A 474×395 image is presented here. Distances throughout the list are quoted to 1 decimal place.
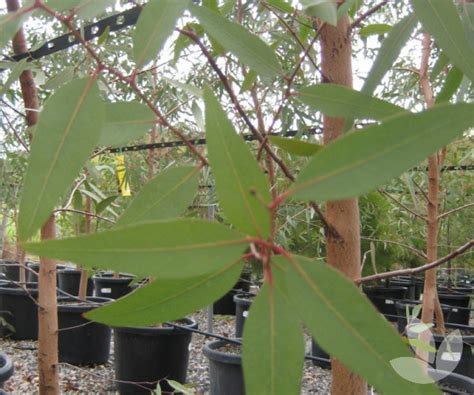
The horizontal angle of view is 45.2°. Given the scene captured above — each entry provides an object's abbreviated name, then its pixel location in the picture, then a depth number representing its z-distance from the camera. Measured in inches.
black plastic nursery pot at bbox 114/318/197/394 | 86.0
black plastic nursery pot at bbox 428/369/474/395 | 59.5
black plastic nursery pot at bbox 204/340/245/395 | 77.9
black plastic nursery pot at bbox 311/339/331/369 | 99.7
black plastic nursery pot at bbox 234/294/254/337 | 114.5
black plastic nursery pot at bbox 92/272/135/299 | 134.1
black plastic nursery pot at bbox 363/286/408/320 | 138.1
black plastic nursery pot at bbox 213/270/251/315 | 152.9
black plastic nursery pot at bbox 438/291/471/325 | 120.2
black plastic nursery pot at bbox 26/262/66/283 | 176.1
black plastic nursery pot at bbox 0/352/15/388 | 57.4
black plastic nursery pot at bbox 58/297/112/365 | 97.0
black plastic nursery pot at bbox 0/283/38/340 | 111.9
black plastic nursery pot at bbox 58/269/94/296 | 152.5
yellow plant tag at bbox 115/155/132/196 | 81.1
